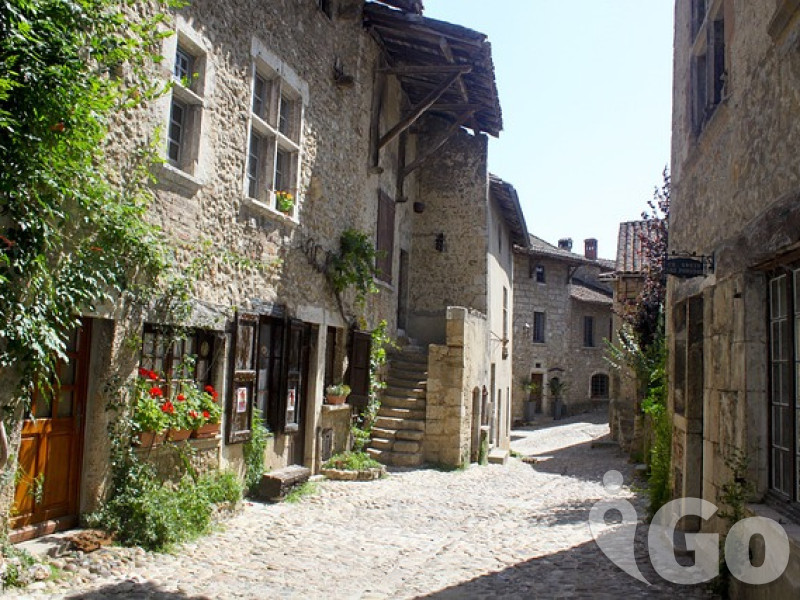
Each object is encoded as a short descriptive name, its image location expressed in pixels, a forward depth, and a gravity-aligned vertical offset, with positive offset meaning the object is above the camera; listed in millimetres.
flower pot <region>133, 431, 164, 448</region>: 5575 -666
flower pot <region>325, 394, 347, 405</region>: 9441 -481
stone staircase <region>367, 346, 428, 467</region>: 10383 -789
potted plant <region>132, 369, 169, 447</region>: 5570 -465
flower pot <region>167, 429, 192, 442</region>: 5934 -663
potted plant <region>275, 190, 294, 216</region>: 8172 +1833
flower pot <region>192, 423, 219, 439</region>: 6352 -668
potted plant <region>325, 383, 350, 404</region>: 9430 -407
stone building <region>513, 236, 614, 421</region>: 26281 +1612
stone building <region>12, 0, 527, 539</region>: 5492 +1787
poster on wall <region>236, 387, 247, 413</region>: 7074 -410
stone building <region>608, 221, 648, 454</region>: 15469 +1466
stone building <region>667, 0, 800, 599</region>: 4047 +730
